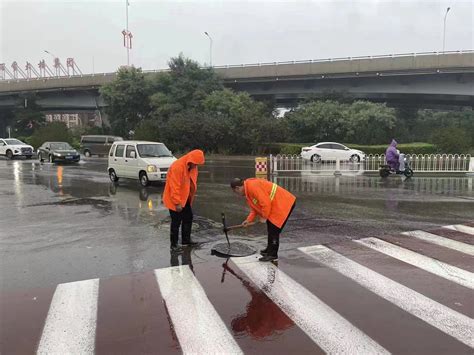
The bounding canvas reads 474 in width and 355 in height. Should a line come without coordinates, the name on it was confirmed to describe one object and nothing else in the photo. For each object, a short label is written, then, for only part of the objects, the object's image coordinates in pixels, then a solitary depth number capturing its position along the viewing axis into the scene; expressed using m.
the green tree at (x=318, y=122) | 36.09
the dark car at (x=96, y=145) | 39.62
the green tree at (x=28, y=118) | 61.04
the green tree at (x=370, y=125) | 34.41
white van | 15.39
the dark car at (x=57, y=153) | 29.16
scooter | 18.61
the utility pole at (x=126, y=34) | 69.12
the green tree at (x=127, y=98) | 46.62
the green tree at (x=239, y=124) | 35.03
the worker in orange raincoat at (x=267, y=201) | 6.16
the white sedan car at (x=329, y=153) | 28.39
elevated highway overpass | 39.66
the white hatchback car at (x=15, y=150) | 34.81
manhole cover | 6.85
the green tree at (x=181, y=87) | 42.90
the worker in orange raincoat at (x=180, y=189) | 6.91
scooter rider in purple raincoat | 18.31
